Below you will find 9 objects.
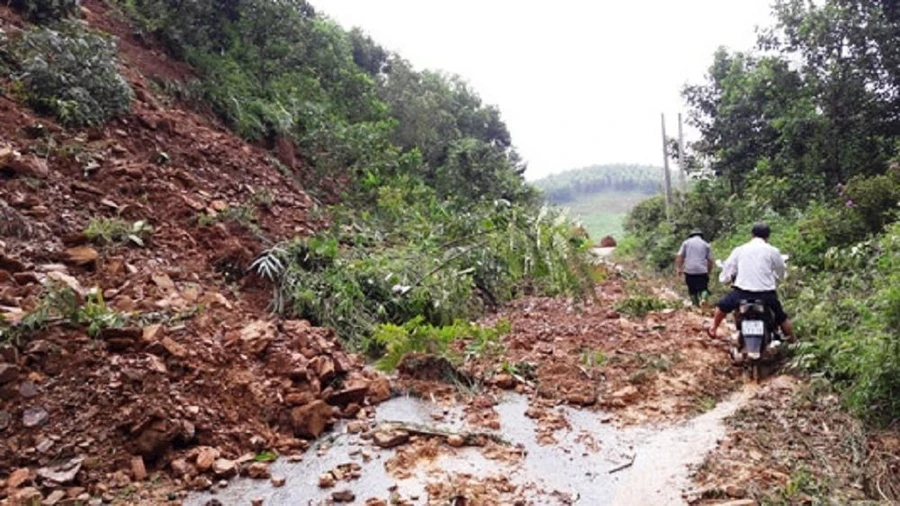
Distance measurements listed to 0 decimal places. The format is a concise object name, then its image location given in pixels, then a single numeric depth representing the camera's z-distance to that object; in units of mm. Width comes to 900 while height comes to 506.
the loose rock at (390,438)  3605
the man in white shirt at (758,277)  5012
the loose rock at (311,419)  3779
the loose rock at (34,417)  3191
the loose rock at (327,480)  3199
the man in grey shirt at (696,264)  8023
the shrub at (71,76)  6766
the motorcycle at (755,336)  4785
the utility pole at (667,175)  22573
